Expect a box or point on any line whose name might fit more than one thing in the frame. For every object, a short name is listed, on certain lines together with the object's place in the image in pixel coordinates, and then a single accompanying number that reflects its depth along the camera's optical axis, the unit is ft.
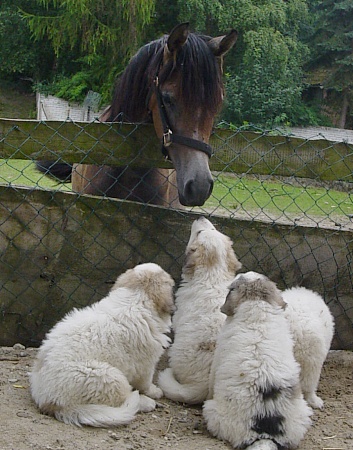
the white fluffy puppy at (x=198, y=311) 12.67
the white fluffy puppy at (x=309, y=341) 12.72
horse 14.29
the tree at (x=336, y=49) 102.20
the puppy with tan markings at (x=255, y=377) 10.59
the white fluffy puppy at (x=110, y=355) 11.03
